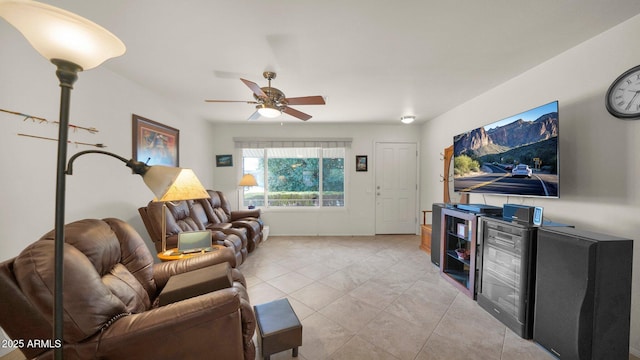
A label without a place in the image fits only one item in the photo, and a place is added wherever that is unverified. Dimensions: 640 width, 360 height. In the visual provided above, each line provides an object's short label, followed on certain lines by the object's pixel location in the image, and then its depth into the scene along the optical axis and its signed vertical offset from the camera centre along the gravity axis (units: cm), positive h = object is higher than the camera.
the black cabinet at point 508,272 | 179 -81
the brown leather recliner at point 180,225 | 256 -64
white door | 484 -18
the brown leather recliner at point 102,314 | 99 -70
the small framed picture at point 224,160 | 476 +36
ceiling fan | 218 +79
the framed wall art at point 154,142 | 272 +46
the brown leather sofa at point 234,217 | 360 -72
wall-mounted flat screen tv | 188 +26
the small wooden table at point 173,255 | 210 -77
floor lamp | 58 +38
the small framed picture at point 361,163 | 483 +35
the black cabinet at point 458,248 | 236 -85
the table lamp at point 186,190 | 199 -13
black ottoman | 148 -104
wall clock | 157 +65
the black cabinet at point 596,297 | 142 -75
